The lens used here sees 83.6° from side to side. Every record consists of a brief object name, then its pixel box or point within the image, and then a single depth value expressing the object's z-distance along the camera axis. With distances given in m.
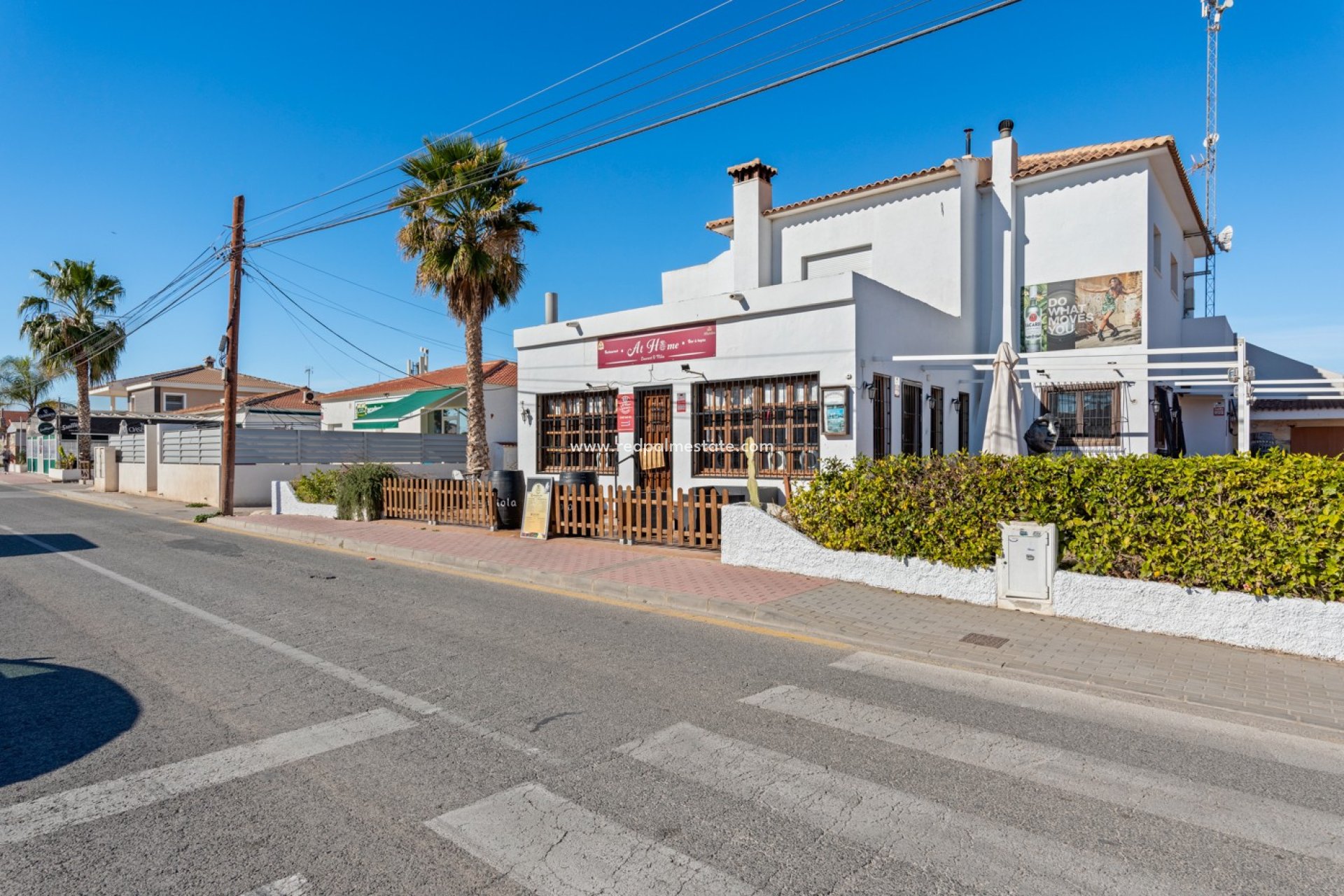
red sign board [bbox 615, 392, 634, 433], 14.39
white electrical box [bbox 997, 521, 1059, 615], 7.43
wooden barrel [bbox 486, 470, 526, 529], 14.21
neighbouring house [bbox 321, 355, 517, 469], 29.08
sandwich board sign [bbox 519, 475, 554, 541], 12.94
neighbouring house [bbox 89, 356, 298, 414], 49.81
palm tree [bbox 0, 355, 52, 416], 57.53
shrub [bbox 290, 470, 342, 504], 18.55
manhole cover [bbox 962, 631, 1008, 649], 6.50
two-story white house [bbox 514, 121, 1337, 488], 12.34
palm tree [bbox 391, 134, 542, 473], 18.23
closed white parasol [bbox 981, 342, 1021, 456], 11.20
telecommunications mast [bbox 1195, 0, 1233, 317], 19.31
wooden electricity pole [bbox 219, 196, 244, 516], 19.59
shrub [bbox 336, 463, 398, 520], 16.84
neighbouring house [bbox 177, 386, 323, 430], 36.31
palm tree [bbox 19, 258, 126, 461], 33.41
